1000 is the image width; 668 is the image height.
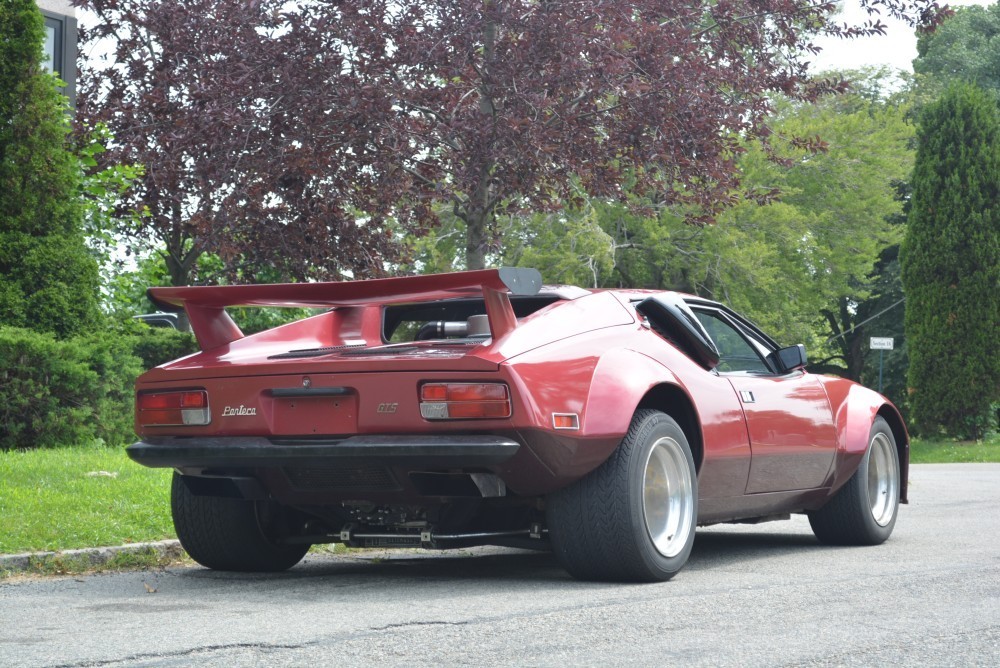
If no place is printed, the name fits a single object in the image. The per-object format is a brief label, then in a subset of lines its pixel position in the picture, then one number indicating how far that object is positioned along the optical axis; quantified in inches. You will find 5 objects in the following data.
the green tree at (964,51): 1784.0
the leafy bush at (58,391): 425.4
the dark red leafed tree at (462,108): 449.7
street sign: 1207.6
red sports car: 207.0
